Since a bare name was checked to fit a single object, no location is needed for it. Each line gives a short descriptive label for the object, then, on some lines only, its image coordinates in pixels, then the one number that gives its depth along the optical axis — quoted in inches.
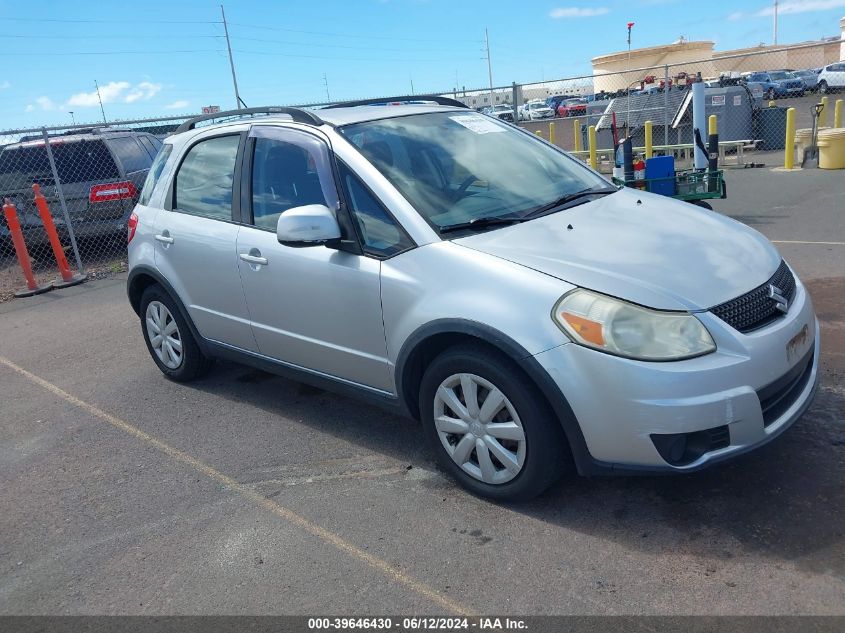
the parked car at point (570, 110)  1482.5
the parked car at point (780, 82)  1413.6
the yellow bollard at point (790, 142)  523.2
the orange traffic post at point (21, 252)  359.6
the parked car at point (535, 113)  1733.5
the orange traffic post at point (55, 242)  374.0
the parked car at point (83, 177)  407.5
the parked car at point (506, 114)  1017.1
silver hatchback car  114.5
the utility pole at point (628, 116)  667.9
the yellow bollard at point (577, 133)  721.0
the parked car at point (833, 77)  1516.9
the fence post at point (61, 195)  372.8
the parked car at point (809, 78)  1541.6
